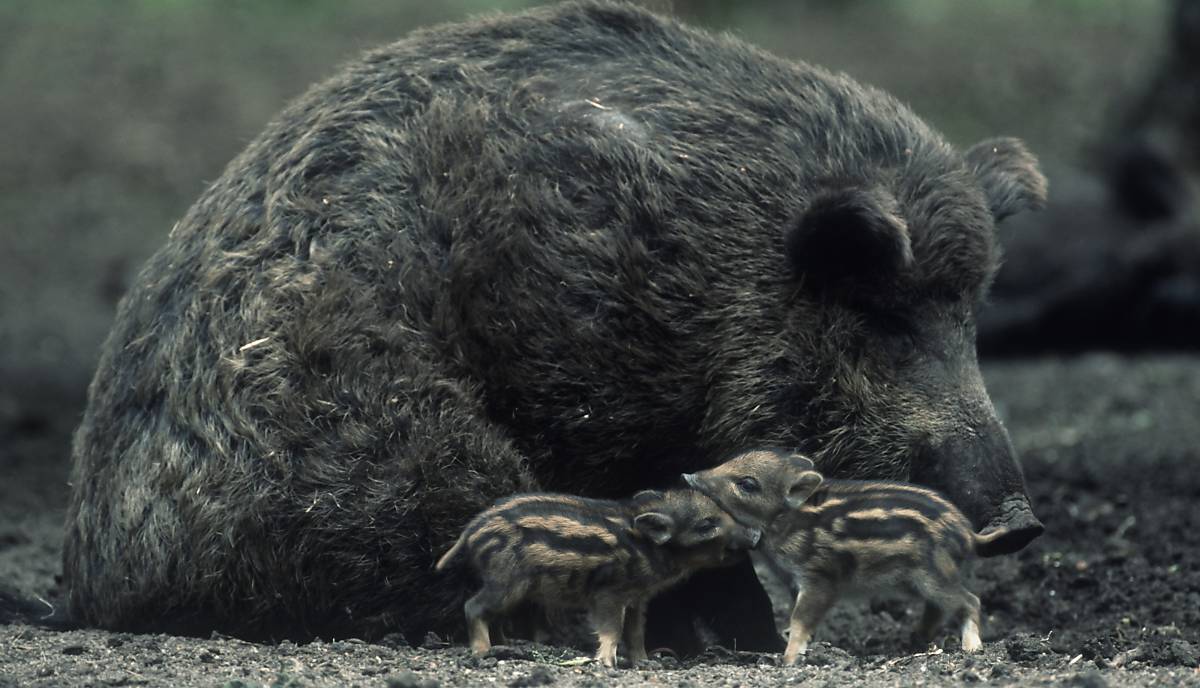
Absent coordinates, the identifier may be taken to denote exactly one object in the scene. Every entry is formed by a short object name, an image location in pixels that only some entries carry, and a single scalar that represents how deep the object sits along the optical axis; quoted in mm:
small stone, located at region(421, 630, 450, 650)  12078
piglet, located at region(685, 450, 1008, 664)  11828
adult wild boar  12469
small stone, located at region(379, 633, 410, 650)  12203
